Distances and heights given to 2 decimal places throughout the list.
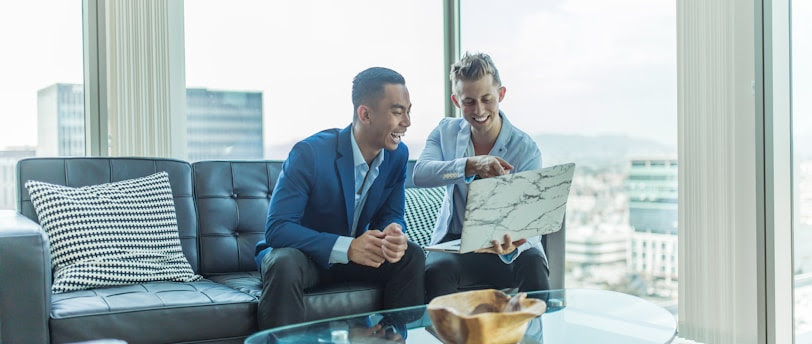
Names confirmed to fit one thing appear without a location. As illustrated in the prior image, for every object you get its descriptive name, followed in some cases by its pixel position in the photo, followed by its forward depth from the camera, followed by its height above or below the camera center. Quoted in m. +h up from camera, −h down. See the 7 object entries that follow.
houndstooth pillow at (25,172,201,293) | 2.24 -0.20
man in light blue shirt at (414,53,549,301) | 2.33 +0.01
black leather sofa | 1.79 -0.33
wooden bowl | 1.31 -0.29
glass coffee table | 1.56 -0.37
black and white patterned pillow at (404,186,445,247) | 2.85 -0.18
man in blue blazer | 2.07 -0.14
